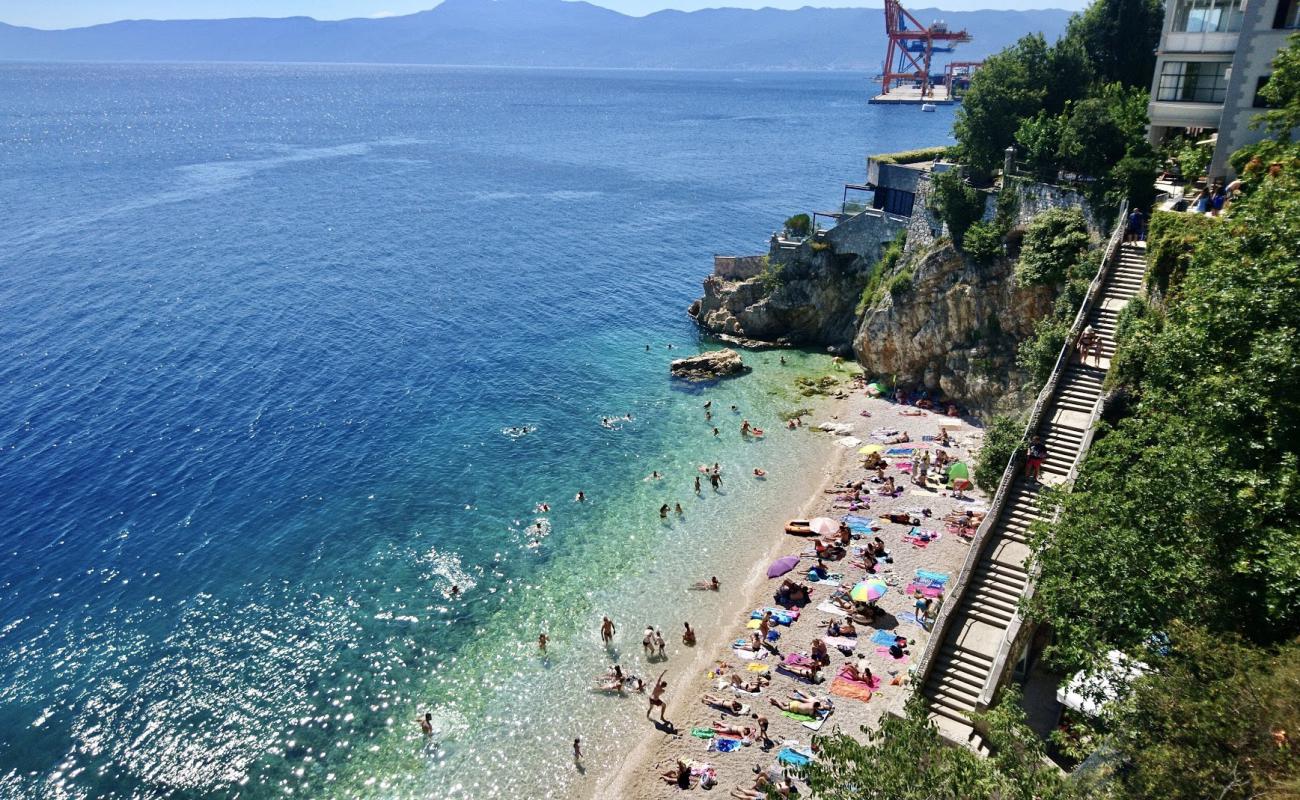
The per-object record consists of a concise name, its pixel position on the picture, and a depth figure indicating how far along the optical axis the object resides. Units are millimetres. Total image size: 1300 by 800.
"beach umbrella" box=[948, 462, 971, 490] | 36481
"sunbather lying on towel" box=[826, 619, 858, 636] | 28172
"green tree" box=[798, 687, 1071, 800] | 12586
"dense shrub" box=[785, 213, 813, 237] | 54219
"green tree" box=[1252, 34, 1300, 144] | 25578
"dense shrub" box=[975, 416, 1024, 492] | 30594
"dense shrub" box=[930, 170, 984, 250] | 41000
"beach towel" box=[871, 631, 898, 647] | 27673
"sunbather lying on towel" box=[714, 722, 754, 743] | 24672
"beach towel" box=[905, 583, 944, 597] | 29609
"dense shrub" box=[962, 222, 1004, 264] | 39750
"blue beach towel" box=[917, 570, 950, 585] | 30203
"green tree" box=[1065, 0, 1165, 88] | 44312
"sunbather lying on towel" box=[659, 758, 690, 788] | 23250
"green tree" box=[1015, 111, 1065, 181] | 38688
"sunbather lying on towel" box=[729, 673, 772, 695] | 26422
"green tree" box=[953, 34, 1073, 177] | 43000
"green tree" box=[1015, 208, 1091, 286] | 35938
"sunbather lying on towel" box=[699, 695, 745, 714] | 25734
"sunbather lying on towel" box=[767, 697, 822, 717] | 25109
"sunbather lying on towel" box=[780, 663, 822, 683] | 26497
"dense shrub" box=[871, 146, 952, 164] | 52375
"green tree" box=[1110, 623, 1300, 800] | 11891
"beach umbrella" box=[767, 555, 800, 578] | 31828
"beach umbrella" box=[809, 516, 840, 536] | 34000
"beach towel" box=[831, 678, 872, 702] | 25578
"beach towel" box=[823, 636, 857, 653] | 27594
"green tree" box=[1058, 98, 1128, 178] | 36750
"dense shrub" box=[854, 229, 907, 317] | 47844
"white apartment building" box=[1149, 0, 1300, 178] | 29938
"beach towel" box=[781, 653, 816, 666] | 27125
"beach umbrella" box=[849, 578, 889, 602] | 29250
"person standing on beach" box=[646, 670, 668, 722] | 25766
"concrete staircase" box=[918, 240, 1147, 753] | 22578
